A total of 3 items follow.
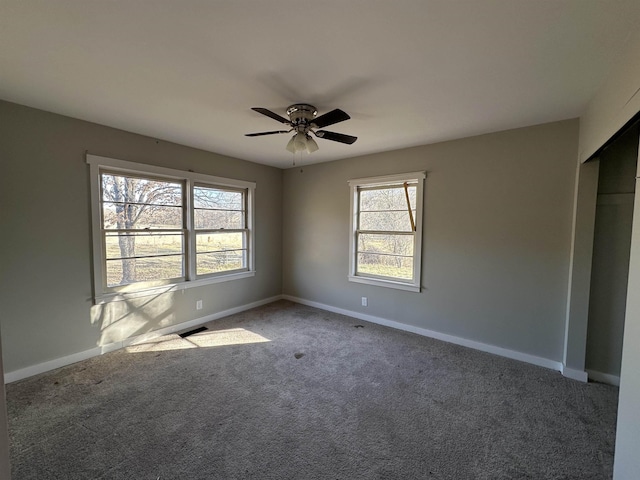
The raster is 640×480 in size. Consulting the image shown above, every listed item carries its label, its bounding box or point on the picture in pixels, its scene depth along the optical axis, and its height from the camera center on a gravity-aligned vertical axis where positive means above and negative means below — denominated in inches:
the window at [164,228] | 122.2 -3.5
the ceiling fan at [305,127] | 95.0 +33.6
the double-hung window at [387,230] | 147.3 -3.1
